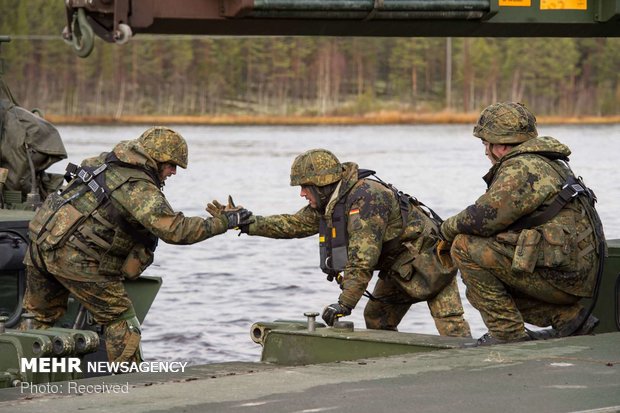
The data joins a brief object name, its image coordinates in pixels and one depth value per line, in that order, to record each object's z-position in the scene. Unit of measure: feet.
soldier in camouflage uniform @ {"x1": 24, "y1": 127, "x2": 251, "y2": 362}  60.80
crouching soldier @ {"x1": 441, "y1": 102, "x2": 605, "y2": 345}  54.03
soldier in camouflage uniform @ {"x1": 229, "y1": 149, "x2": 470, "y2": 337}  59.98
